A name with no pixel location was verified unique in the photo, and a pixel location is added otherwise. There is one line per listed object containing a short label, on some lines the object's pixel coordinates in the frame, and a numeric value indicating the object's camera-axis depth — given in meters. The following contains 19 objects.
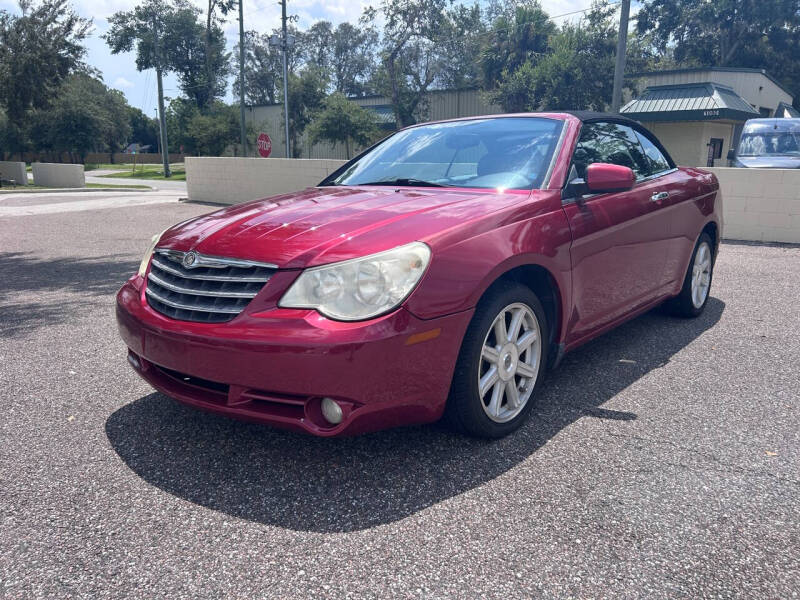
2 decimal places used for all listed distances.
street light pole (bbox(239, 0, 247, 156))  30.21
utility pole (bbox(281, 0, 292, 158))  24.92
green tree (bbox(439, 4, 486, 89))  43.88
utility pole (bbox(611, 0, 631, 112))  15.97
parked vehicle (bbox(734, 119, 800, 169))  14.04
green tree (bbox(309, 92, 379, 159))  38.69
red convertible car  2.52
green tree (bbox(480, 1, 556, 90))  35.00
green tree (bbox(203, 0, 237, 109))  54.94
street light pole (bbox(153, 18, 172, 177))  39.18
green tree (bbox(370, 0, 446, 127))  42.06
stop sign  21.00
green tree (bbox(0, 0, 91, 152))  27.03
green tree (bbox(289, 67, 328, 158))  46.12
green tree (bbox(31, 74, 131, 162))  56.50
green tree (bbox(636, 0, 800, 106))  42.38
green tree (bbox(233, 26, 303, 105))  64.12
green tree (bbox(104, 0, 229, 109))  55.59
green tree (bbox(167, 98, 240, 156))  43.91
